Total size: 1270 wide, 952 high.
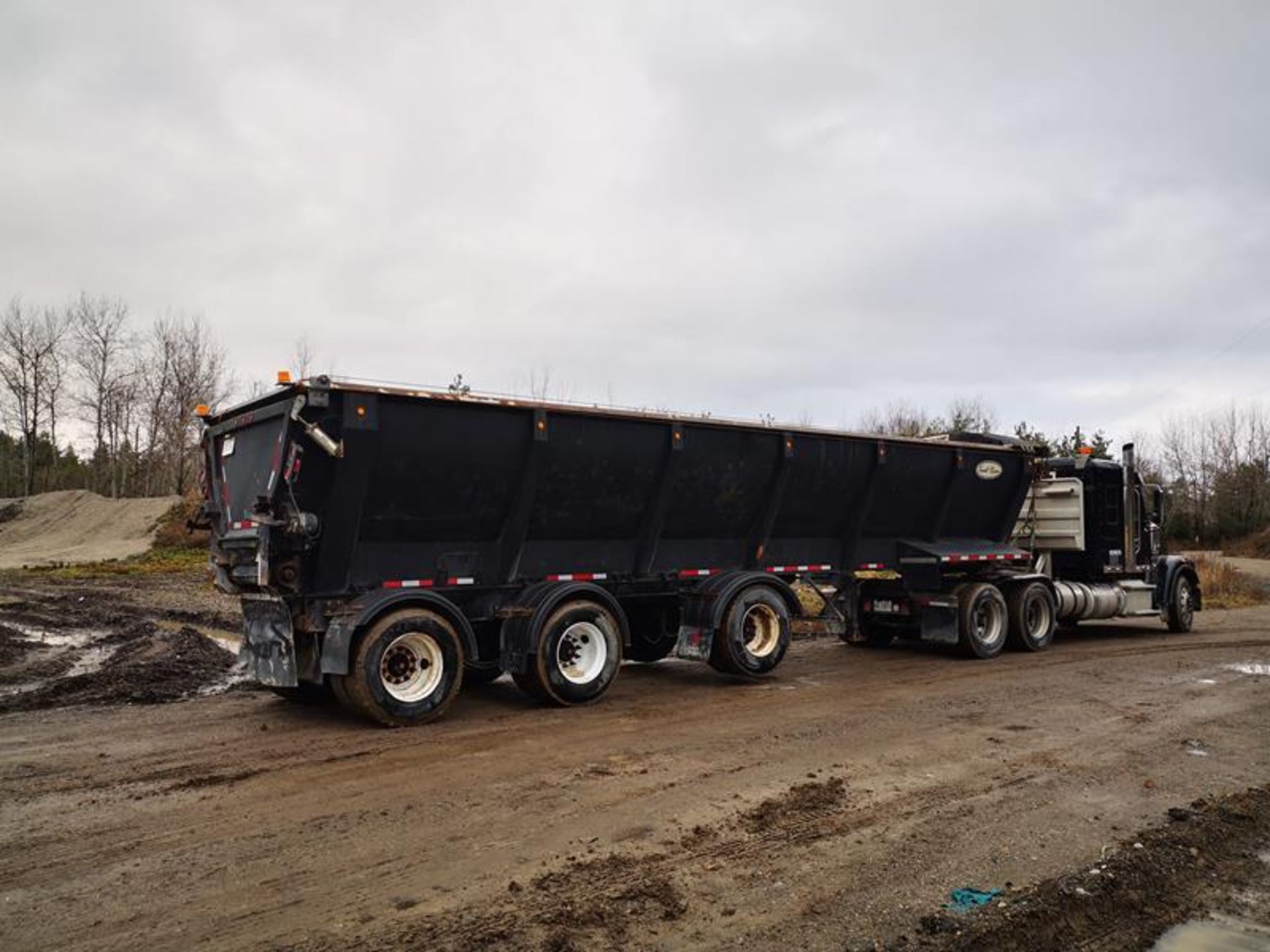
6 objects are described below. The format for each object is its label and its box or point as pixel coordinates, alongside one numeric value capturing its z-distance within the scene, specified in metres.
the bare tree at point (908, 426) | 52.61
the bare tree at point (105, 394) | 52.06
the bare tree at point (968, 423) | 49.38
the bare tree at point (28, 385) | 51.28
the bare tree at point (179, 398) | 51.19
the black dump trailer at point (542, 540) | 7.86
